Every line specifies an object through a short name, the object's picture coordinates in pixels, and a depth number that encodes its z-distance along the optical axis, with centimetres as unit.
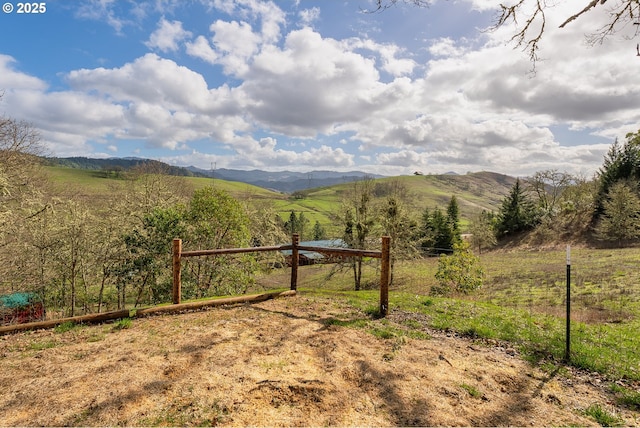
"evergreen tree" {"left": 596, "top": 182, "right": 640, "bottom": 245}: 3175
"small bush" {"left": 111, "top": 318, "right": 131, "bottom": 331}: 607
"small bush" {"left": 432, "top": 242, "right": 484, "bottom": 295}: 1750
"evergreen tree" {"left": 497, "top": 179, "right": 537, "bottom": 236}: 4606
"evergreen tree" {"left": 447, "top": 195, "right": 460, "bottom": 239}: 4249
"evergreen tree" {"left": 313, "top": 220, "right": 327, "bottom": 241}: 6475
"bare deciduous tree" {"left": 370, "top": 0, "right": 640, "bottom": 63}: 496
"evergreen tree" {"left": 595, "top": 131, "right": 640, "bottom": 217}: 3784
